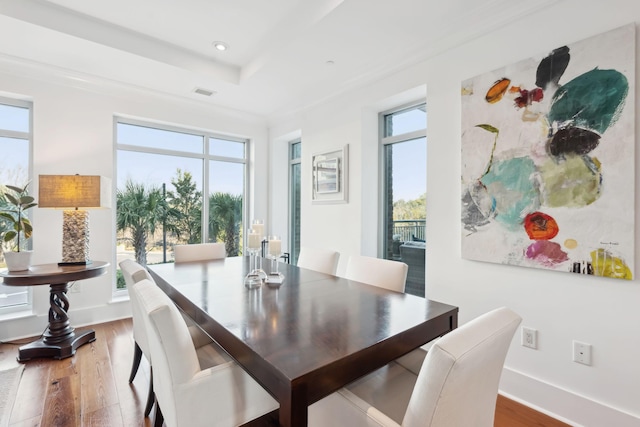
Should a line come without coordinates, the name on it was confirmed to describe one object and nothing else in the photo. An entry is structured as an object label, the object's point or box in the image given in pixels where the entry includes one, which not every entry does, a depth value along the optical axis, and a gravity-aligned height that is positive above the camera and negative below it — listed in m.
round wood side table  2.40 -0.81
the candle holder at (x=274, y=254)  1.88 -0.26
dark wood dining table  0.89 -0.44
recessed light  2.82 +1.58
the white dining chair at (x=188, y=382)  1.08 -0.64
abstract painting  1.62 +0.34
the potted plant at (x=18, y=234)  2.49 -0.18
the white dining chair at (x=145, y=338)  1.54 -0.73
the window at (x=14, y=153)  3.03 +0.60
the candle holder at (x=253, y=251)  1.87 -0.24
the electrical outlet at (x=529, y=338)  1.95 -0.80
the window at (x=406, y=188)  2.88 +0.26
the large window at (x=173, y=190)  3.74 +0.31
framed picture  3.36 +0.44
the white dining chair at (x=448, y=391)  0.80 -0.52
